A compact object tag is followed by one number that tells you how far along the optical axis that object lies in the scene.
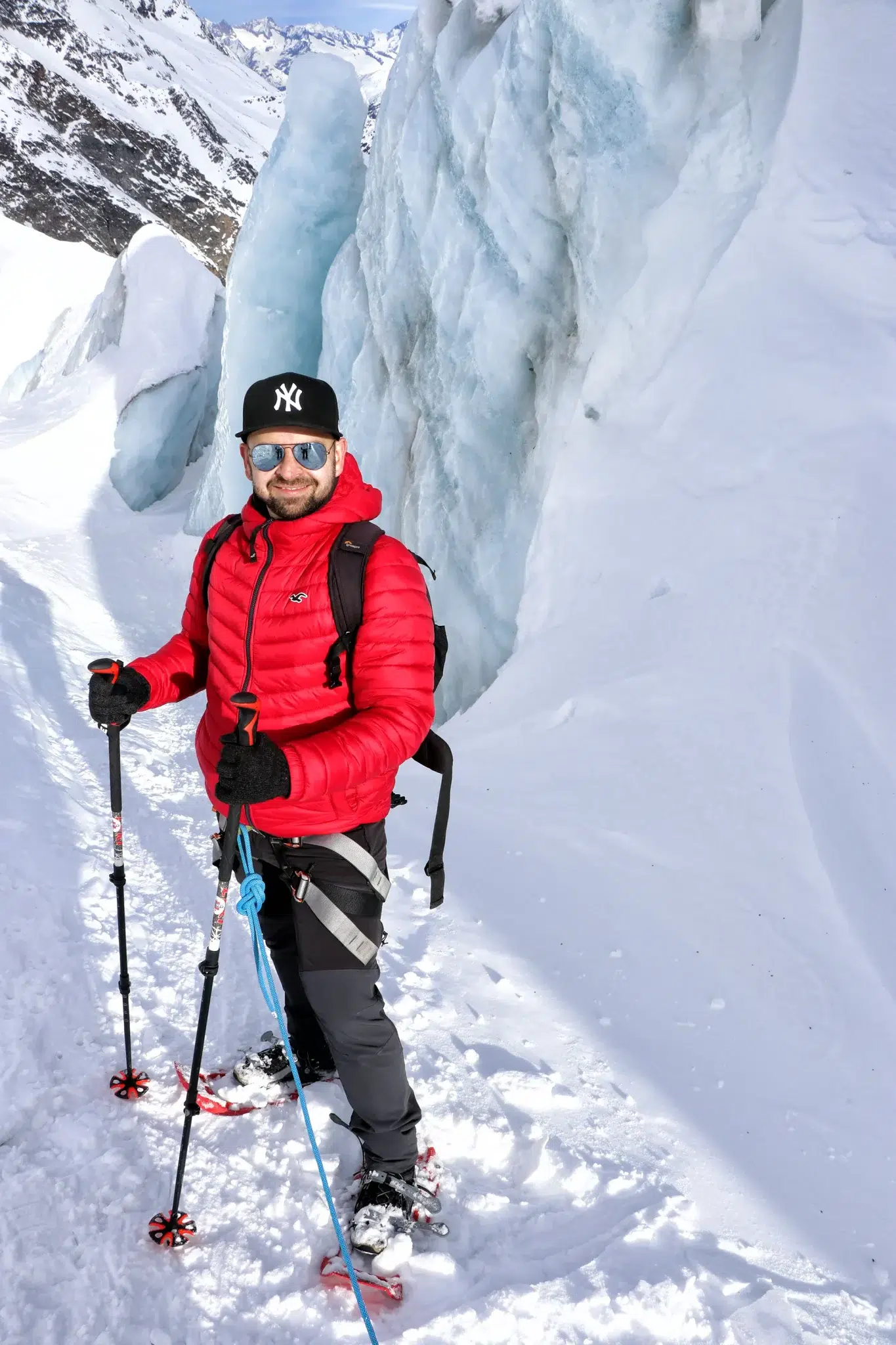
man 2.04
